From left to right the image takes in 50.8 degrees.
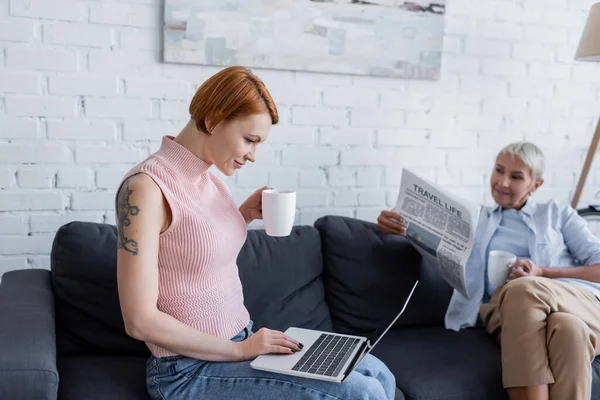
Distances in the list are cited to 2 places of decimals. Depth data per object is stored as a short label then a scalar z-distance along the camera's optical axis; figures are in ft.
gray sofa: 4.82
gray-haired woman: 5.57
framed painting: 6.73
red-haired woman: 4.11
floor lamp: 7.54
